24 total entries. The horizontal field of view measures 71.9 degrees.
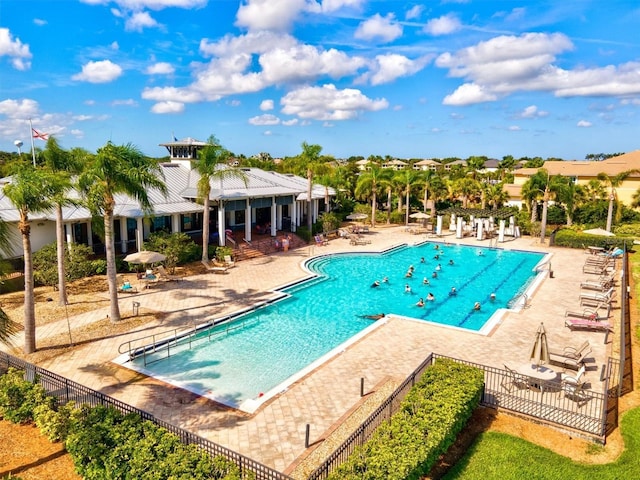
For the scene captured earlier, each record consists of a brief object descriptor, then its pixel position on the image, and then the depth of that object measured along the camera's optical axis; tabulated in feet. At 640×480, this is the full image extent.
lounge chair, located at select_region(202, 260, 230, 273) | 96.22
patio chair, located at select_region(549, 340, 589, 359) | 51.32
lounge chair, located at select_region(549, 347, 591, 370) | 50.37
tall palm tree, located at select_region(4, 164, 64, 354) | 44.70
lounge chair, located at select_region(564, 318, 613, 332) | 61.46
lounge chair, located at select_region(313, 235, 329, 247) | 131.85
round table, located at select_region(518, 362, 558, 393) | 43.49
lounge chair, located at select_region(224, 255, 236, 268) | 101.25
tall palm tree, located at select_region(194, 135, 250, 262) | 93.86
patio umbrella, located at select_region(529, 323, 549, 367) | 46.57
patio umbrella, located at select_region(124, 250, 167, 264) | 79.05
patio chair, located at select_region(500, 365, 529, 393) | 43.43
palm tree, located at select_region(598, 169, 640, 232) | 134.03
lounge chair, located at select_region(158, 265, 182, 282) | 87.91
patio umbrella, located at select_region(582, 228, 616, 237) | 116.88
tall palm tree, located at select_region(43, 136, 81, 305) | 65.87
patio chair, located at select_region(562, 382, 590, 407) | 41.73
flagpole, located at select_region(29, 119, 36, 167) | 74.81
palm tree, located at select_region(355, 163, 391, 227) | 167.94
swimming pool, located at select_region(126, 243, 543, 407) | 51.60
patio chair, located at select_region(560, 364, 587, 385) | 43.60
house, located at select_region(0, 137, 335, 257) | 92.07
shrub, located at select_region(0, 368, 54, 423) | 38.14
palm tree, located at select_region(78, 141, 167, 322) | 58.44
